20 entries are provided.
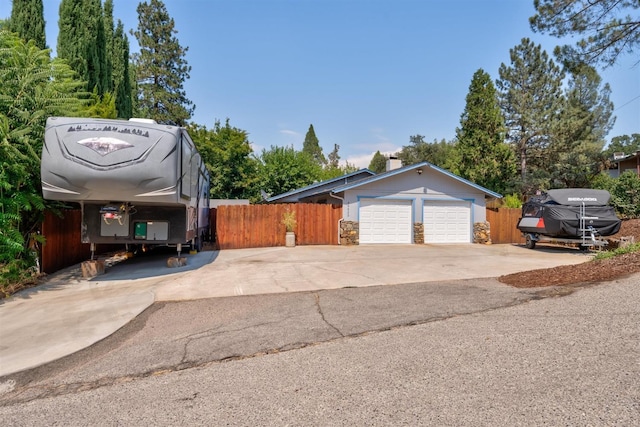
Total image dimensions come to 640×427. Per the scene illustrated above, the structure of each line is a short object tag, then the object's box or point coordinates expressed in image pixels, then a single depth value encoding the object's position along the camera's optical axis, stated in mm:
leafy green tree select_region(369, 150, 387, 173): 57381
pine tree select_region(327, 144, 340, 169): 71625
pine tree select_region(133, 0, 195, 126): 32031
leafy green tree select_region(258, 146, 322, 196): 28547
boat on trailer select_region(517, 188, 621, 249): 11945
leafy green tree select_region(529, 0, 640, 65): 9414
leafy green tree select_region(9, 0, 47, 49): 11633
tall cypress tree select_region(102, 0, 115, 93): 14359
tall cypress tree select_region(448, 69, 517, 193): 24828
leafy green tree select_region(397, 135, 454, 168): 49406
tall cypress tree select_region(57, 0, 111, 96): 12633
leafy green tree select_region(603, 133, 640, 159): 57750
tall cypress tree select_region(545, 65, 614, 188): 26656
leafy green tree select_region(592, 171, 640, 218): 17625
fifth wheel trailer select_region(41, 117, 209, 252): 6656
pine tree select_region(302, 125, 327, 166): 64725
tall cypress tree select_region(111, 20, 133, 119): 16562
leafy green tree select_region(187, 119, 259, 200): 27359
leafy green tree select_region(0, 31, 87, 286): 6703
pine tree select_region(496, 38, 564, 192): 27750
